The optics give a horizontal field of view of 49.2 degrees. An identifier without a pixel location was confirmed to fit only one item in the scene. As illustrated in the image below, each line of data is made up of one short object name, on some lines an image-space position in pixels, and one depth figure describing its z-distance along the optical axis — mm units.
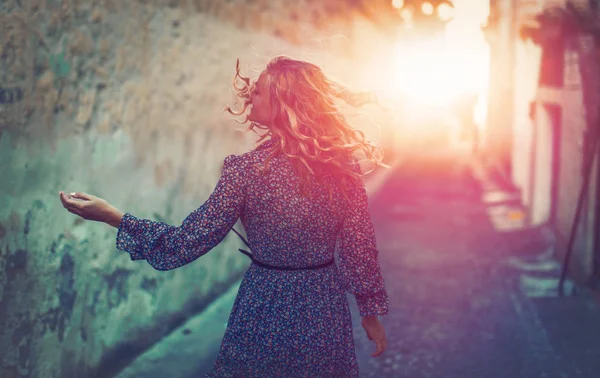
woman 2168
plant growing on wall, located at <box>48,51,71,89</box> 3346
